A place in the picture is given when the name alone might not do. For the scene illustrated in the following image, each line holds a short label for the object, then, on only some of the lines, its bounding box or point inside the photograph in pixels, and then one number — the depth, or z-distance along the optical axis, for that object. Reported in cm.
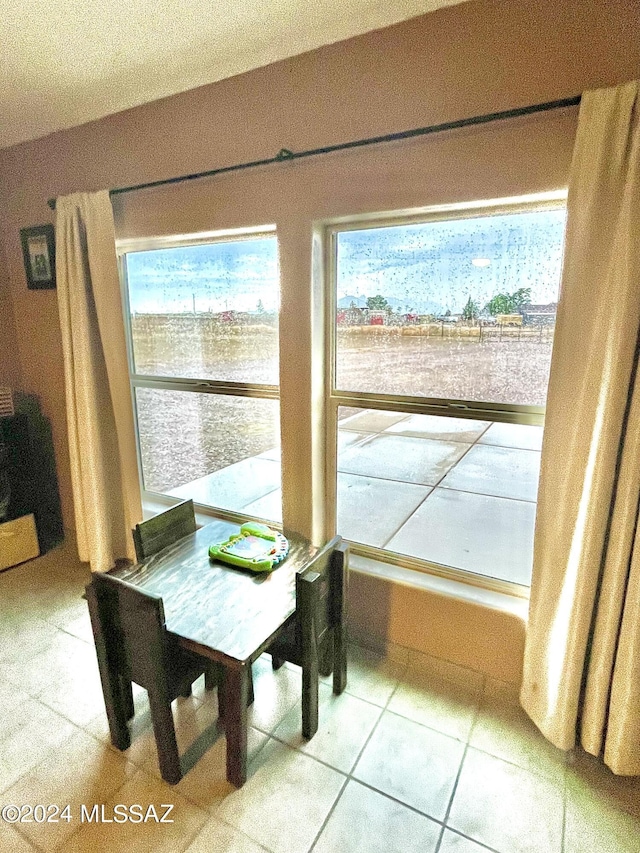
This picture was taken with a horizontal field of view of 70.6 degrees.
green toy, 171
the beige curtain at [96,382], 221
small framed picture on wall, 248
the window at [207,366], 220
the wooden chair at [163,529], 175
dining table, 132
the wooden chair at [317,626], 147
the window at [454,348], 164
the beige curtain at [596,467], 123
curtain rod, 130
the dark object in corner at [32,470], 260
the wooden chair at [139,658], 133
